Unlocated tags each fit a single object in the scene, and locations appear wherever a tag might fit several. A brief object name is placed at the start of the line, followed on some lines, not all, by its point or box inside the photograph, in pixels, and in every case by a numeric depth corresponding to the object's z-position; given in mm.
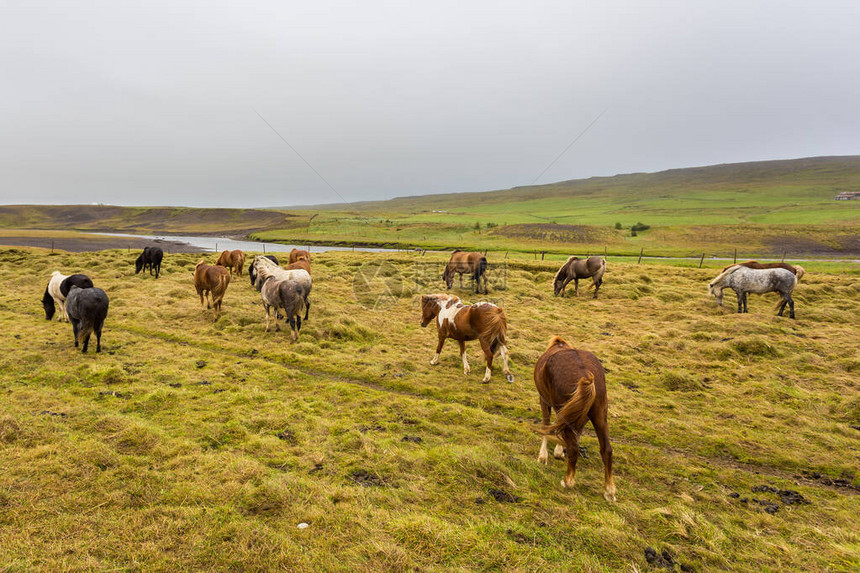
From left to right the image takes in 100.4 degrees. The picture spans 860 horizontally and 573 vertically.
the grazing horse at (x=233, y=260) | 23000
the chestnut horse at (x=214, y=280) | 14234
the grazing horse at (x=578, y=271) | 19812
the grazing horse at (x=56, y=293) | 12555
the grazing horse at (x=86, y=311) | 10070
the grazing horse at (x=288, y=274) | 13953
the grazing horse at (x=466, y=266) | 20938
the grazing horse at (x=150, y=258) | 23234
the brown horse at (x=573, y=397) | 4914
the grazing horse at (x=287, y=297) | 12500
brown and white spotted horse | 9281
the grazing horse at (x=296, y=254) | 23198
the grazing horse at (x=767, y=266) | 15671
